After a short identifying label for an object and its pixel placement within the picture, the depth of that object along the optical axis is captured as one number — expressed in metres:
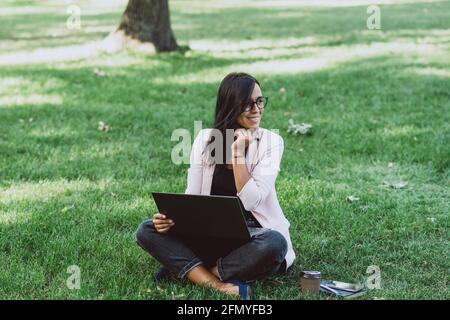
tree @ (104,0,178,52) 11.00
